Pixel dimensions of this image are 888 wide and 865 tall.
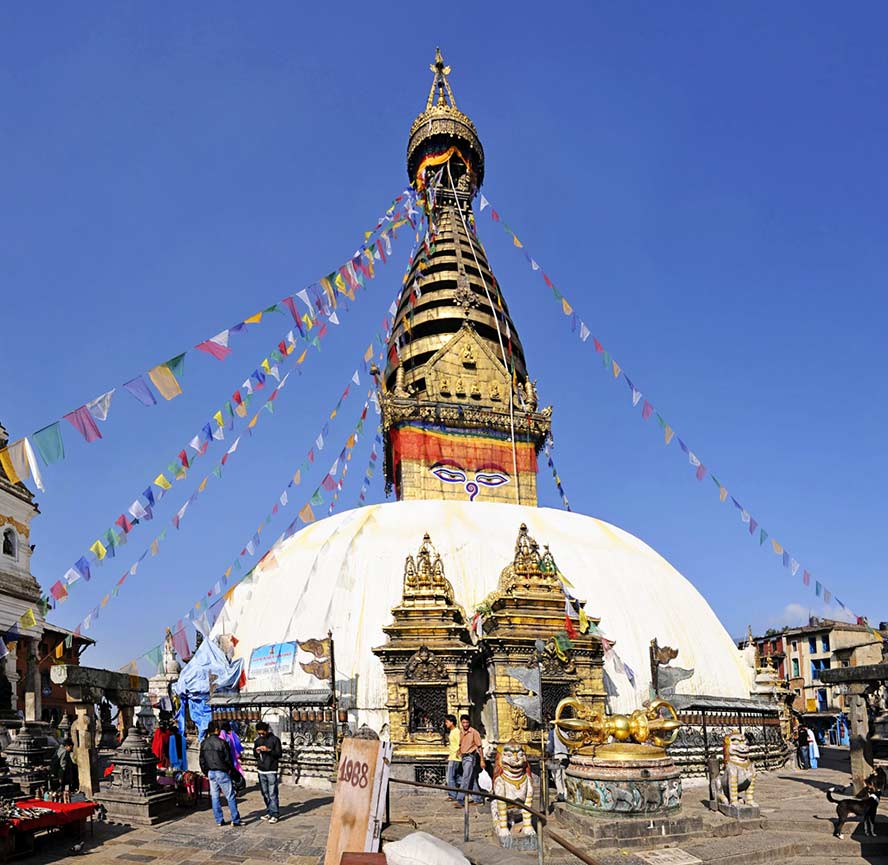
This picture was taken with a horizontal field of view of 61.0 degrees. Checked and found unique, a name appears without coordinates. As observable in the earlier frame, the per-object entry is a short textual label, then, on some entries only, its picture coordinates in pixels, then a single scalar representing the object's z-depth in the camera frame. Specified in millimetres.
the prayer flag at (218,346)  14625
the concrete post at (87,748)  12984
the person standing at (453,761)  13688
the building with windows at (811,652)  50719
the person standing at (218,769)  11469
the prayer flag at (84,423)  12750
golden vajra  11359
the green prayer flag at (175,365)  13617
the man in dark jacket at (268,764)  11586
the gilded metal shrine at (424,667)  18141
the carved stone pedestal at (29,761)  13172
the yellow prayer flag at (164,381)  13516
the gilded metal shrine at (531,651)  18797
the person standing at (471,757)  12477
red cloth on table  9459
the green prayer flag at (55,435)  12047
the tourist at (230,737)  12508
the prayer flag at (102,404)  13188
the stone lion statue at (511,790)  9809
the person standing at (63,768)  12758
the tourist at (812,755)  21641
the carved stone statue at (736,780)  11752
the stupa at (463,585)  18938
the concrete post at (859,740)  14084
